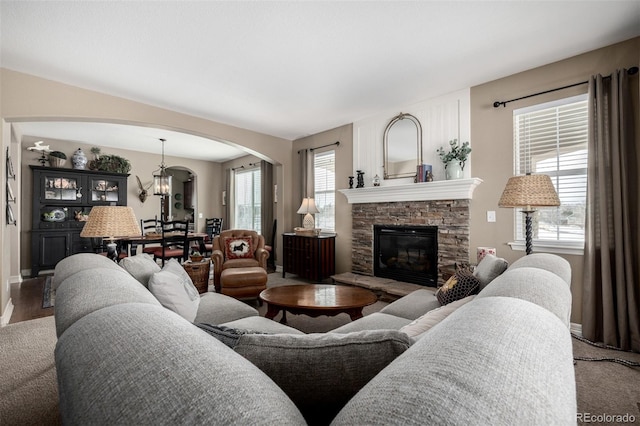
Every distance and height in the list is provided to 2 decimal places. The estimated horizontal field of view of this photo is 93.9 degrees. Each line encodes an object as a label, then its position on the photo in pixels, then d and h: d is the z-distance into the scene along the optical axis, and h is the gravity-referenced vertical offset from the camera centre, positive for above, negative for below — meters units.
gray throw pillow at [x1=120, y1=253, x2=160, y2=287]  1.95 -0.35
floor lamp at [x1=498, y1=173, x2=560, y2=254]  2.42 +0.18
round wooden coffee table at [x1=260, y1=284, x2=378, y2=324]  2.53 -0.77
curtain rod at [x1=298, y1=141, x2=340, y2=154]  5.20 +1.25
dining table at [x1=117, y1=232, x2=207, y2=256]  4.70 -0.38
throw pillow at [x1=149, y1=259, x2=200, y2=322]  1.75 -0.47
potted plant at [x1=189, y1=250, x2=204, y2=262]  4.01 -0.57
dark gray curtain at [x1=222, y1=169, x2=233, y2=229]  8.15 +0.43
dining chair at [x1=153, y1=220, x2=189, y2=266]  4.90 -0.55
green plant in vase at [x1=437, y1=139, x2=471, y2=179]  3.59 +0.68
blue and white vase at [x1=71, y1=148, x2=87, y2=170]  5.92 +1.13
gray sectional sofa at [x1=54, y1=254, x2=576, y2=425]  0.41 -0.27
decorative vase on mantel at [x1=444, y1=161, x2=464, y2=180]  3.65 +0.55
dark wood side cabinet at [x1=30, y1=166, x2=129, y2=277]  5.37 +0.15
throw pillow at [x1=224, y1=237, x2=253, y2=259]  4.42 -0.48
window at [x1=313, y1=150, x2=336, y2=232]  5.36 +0.49
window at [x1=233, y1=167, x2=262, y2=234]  7.39 +0.41
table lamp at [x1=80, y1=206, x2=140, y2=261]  2.04 -0.05
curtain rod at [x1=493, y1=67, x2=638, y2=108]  2.65 +1.27
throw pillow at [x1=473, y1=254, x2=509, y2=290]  2.07 -0.40
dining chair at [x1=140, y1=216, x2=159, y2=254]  5.02 -0.54
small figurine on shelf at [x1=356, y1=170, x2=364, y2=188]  4.71 +0.57
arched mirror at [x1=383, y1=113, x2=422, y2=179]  4.15 +0.98
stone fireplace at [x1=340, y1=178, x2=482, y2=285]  3.66 +0.02
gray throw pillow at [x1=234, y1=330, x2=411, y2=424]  0.75 -0.38
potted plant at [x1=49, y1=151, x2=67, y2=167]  5.60 +1.10
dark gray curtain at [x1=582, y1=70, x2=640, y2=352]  2.57 -0.06
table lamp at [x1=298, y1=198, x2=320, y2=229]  5.14 +0.07
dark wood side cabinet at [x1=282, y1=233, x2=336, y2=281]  4.90 -0.69
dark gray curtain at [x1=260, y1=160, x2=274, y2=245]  6.56 +0.30
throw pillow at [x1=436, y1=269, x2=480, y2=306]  2.05 -0.51
